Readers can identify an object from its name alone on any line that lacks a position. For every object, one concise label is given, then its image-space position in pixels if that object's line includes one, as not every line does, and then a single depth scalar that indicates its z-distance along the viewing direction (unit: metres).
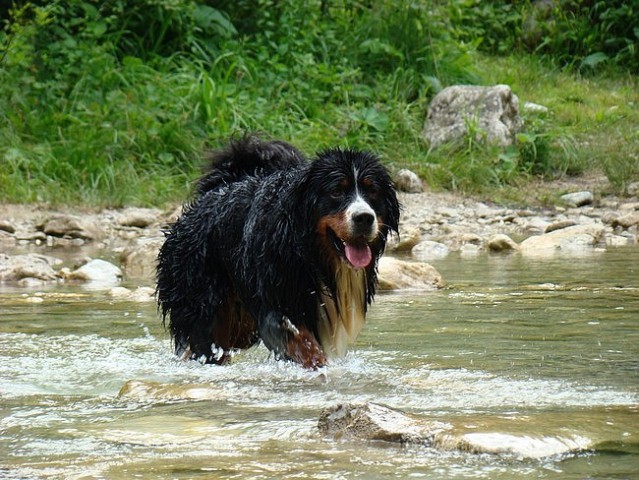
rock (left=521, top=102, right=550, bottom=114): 15.45
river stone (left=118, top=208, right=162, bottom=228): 11.78
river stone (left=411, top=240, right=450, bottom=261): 10.36
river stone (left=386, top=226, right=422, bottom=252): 10.63
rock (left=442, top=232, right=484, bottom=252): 11.07
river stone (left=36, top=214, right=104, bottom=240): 11.44
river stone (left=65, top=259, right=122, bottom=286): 8.85
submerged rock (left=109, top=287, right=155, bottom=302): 7.88
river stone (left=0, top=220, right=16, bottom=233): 11.36
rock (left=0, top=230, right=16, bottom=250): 10.96
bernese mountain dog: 5.11
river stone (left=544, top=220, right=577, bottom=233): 11.54
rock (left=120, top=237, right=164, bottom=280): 9.32
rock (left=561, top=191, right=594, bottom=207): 12.93
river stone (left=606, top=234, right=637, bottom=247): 10.66
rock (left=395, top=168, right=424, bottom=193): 12.99
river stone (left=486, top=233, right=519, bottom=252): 10.41
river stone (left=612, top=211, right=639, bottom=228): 11.62
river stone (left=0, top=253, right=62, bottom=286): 8.82
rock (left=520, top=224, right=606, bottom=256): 10.31
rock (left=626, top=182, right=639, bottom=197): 13.16
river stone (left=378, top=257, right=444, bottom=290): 8.05
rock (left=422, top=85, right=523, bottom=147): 14.04
